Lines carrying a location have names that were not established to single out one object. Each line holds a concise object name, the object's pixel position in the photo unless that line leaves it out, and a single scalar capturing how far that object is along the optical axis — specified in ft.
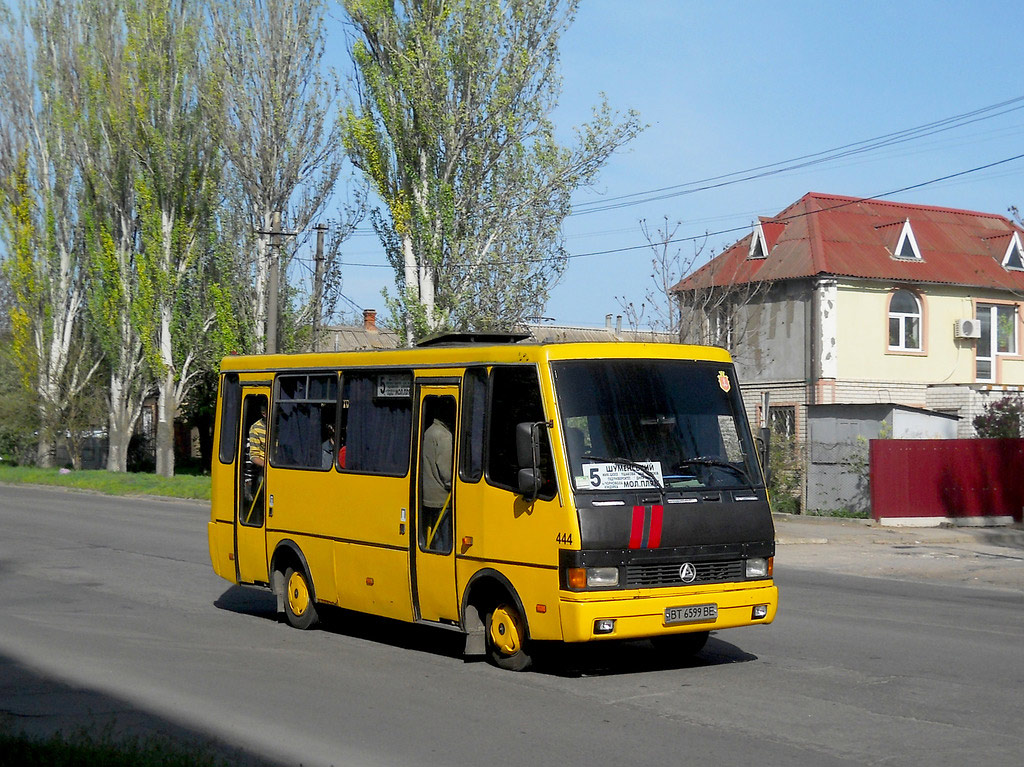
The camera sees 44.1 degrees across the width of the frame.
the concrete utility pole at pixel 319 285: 131.44
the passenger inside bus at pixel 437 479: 33.14
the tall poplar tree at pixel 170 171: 138.62
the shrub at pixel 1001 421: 101.19
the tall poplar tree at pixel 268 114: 124.57
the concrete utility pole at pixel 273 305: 107.34
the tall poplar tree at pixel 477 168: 100.68
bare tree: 112.16
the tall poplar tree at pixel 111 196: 141.79
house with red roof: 125.80
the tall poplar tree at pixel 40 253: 157.69
